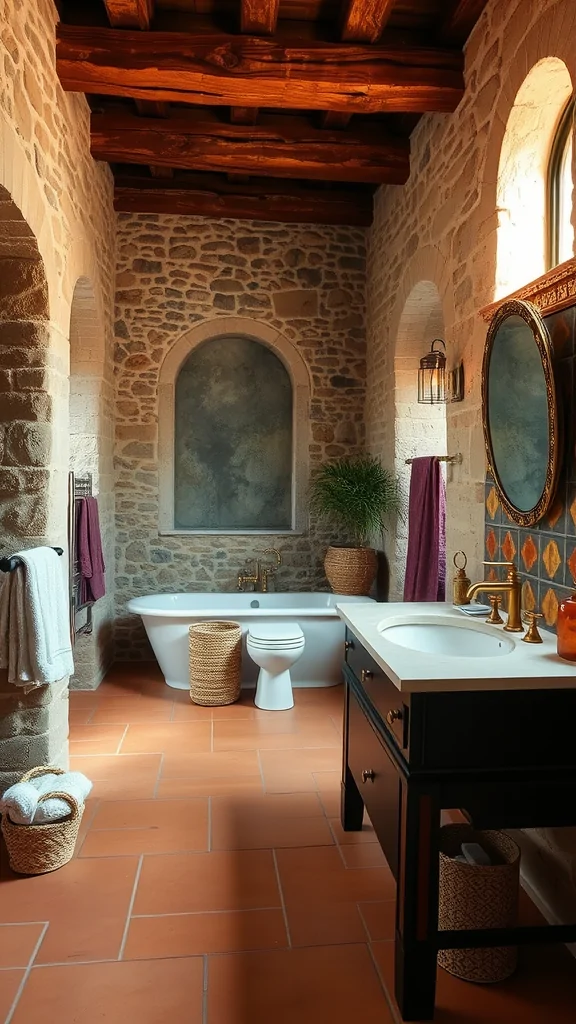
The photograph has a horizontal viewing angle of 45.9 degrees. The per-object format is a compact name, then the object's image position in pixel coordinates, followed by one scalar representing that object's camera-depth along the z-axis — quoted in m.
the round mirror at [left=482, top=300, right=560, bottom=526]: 2.26
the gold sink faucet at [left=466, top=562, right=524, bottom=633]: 2.33
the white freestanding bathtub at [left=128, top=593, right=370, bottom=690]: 4.65
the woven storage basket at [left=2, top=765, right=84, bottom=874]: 2.51
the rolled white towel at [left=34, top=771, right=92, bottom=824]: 2.54
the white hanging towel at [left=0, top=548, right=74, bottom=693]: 2.79
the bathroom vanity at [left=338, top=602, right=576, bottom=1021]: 1.75
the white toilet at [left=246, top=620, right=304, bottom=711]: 4.30
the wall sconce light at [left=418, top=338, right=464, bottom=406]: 4.31
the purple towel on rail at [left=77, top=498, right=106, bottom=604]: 4.29
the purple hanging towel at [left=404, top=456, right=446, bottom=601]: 4.06
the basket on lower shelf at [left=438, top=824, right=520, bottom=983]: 1.98
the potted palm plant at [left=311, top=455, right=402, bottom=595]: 4.98
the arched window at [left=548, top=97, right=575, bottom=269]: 2.66
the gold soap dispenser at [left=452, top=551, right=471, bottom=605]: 2.55
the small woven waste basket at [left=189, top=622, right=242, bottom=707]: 4.43
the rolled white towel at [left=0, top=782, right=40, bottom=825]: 2.52
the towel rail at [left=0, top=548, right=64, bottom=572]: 2.73
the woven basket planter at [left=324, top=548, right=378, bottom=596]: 5.16
